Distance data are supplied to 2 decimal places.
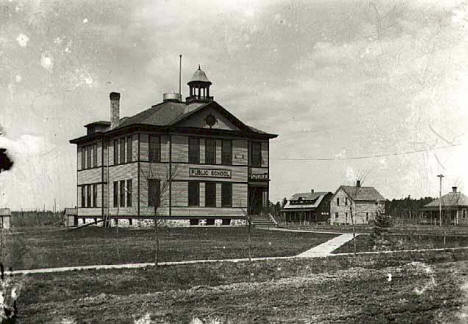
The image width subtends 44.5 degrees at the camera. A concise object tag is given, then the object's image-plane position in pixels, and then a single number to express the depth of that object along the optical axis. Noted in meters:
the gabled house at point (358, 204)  79.25
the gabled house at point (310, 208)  85.88
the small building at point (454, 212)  72.69
